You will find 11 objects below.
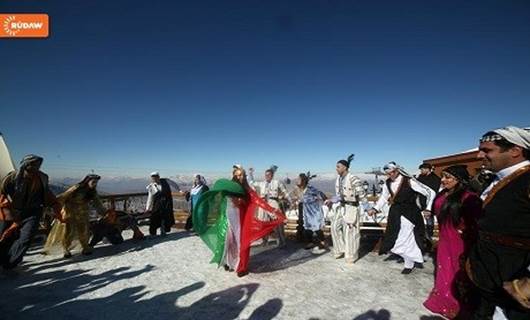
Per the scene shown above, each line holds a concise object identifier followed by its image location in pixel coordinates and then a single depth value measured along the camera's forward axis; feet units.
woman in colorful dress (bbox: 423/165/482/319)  9.93
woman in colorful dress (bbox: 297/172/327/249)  22.65
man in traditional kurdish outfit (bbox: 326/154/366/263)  19.02
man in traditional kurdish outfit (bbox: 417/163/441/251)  23.24
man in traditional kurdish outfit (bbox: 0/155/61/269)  15.78
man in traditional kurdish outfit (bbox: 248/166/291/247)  23.76
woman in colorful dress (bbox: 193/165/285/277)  16.29
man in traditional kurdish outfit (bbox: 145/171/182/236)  26.43
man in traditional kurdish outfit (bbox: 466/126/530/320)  5.85
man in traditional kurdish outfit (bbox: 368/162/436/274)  16.98
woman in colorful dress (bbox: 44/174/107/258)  19.44
